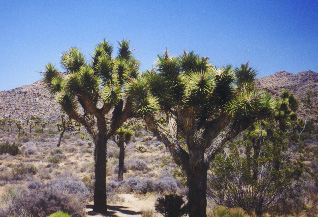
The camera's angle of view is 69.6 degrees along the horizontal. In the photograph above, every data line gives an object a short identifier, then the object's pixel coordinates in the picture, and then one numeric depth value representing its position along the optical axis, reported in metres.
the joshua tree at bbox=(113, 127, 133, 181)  14.17
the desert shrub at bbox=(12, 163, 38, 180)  13.80
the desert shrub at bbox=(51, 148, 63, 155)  23.21
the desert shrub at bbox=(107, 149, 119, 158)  23.73
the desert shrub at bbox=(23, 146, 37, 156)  22.05
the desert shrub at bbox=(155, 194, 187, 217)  7.02
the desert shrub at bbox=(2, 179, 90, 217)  6.70
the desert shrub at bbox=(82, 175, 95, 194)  11.67
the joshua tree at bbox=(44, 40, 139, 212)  7.84
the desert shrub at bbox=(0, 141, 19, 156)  20.78
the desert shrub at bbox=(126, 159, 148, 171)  19.45
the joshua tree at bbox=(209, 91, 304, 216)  8.04
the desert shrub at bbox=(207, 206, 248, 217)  6.59
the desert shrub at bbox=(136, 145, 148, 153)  27.85
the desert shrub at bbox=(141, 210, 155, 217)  8.15
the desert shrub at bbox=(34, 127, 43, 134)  37.50
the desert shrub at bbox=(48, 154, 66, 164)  19.69
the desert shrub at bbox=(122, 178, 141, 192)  13.01
